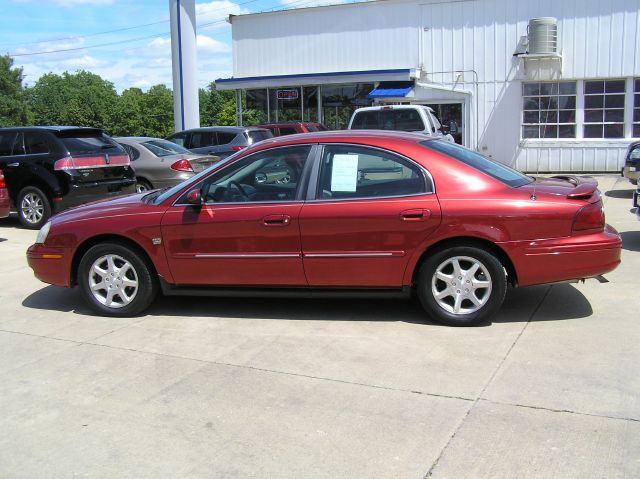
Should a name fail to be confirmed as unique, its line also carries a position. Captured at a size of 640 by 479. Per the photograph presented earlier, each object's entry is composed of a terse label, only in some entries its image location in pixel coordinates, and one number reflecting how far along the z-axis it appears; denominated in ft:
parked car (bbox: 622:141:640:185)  41.82
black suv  33.71
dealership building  59.11
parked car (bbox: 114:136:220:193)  40.27
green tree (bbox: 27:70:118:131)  307.37
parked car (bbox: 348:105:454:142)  44.88
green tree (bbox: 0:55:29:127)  251.33
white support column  66.28
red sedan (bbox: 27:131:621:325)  16.38
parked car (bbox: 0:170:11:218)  32.53
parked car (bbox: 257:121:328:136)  56.90
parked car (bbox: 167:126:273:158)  48.34
